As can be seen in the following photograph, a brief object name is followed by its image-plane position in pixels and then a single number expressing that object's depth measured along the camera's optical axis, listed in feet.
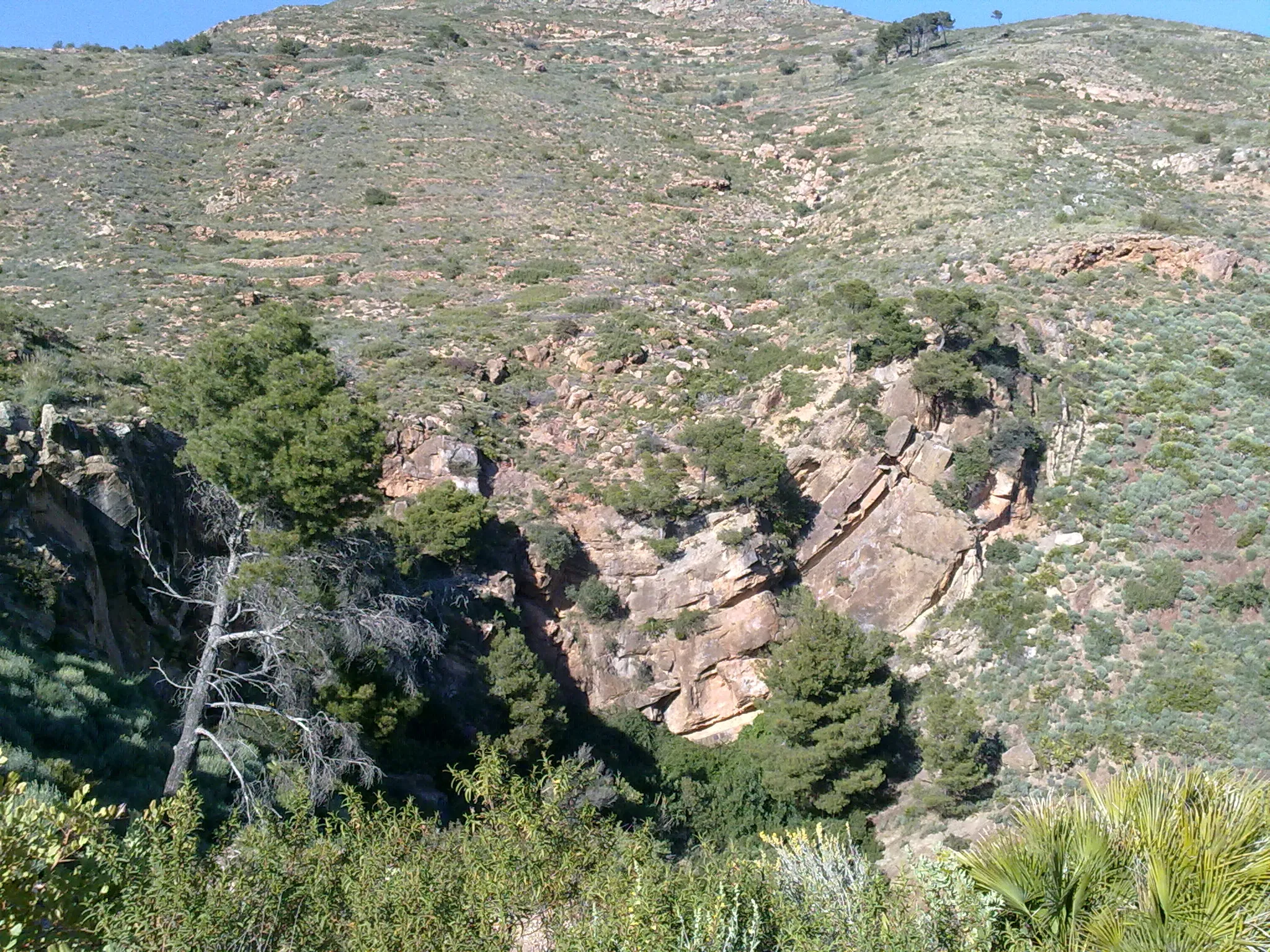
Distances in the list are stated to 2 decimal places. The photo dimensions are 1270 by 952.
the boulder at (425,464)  81.20
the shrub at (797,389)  91.97
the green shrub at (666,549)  81.25
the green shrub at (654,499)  82.12
